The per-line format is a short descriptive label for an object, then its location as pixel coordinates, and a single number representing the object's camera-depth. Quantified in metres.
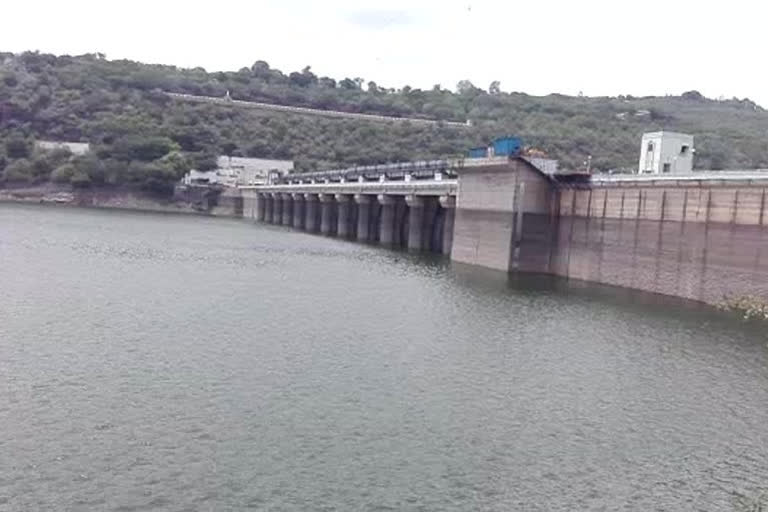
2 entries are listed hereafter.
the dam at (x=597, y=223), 46.53
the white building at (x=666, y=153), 66.56
